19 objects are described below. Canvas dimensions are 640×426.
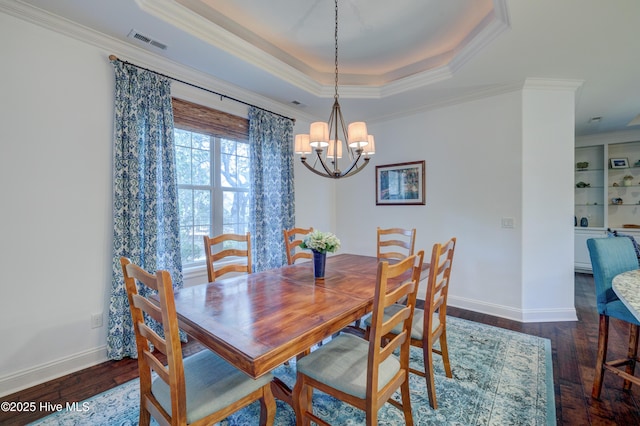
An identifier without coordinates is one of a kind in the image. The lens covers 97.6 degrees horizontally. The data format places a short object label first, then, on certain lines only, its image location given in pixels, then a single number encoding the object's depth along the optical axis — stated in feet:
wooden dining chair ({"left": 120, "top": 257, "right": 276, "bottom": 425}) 3.59
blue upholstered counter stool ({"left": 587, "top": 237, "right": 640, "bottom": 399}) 6.10
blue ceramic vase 6.82
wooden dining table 3.71
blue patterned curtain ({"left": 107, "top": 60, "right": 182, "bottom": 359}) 7.73
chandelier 6.96
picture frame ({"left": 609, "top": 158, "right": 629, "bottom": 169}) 16.72
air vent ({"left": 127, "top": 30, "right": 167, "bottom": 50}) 7.54
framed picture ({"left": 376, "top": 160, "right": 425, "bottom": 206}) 13.10
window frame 9.71
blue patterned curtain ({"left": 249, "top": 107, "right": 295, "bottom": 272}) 11.35
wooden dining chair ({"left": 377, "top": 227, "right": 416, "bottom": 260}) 9.27
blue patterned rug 5.67
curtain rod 7.81
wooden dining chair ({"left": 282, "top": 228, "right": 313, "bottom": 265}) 9.23
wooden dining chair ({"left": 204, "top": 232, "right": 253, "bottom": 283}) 7.32
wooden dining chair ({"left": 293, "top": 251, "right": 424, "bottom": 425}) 4.18
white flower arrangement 6.66
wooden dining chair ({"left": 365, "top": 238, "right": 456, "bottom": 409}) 5.82
